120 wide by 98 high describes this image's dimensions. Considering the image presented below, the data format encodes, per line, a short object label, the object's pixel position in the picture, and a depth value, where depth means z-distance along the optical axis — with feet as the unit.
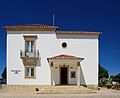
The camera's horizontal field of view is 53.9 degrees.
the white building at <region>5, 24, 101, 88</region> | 41.87
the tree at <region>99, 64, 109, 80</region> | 99.25
